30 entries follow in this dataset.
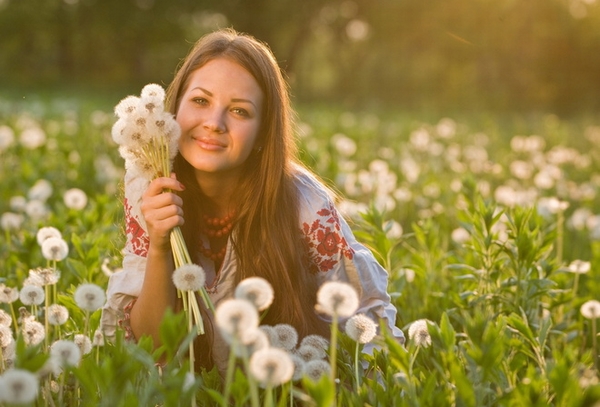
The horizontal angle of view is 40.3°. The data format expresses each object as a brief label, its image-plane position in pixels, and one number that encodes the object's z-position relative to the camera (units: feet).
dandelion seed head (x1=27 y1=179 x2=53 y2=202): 17.60
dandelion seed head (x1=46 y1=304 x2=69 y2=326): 8.45
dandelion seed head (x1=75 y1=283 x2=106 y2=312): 7.57
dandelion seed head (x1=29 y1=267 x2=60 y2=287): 8.66
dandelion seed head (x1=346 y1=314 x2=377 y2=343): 7.54
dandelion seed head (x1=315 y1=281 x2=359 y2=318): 6.19
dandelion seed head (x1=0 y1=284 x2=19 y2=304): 8.91
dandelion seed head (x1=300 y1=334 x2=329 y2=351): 8.22
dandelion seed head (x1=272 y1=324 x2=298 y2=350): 7.47
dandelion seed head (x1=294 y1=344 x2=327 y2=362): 7.84
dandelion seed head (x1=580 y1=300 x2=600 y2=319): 10.71
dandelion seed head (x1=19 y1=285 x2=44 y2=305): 8.70
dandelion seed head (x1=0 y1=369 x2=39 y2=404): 5.18
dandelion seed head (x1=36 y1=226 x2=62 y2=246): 10.66
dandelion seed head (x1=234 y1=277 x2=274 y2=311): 5.96
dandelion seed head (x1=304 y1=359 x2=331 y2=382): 7.13
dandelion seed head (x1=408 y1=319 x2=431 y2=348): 8.25
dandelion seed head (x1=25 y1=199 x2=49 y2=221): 16.21
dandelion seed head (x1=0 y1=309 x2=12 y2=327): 8.00
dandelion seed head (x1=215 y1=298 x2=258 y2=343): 5.39
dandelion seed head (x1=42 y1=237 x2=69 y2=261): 9.25
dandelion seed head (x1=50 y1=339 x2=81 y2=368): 6.91
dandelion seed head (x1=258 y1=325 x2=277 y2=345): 7.21
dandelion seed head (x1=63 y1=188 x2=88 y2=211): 16.38
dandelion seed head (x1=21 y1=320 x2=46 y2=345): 8.06
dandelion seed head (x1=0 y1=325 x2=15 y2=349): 7.61
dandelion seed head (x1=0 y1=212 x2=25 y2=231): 15.99
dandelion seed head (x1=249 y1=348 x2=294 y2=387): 5.49
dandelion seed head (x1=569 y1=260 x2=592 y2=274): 12.57
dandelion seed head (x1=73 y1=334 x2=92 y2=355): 7.78
